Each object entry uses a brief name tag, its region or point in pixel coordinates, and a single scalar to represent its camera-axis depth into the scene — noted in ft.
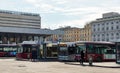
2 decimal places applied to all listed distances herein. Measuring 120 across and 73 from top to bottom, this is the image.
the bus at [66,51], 90.23
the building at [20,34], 182.05
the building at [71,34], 373.37
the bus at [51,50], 99.37
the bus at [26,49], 104.38
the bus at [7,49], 132.43
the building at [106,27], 286.13
